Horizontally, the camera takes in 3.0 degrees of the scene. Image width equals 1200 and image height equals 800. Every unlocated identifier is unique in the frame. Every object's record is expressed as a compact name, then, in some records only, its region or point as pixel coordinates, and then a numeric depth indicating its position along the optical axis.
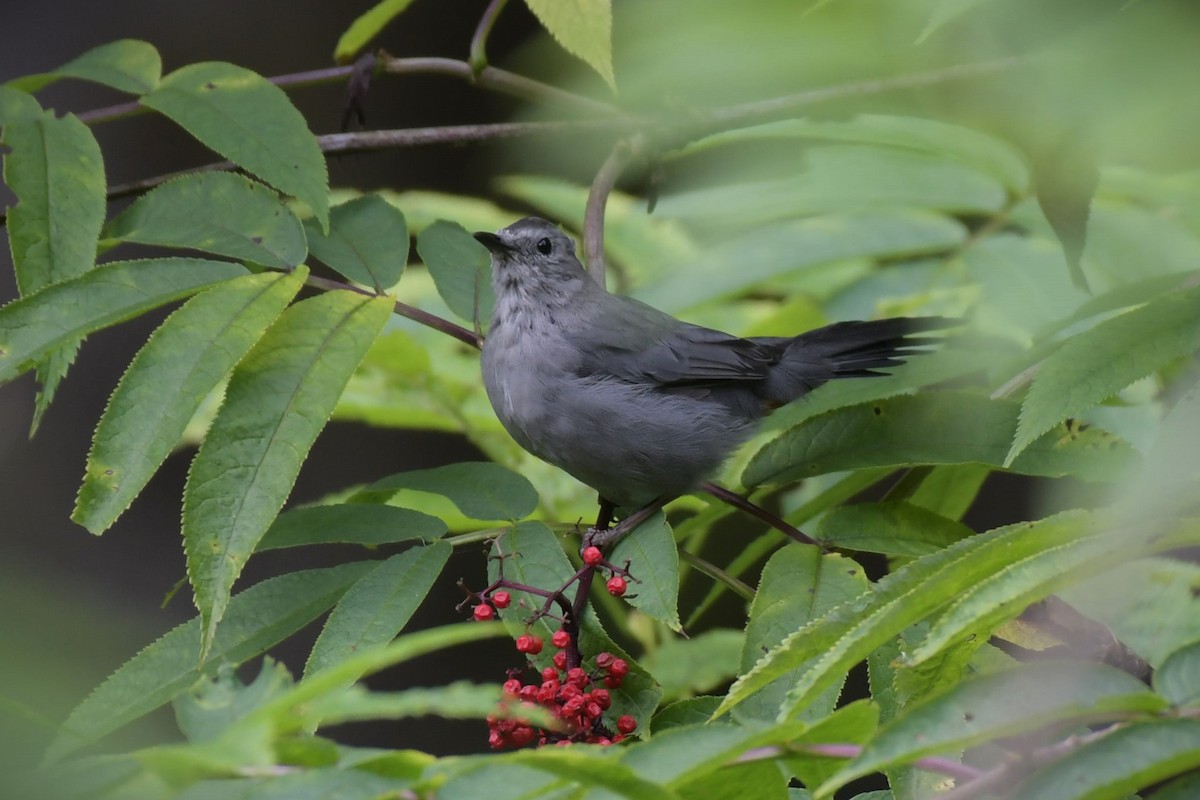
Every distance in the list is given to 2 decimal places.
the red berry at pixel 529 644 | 6.41
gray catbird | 6.58
